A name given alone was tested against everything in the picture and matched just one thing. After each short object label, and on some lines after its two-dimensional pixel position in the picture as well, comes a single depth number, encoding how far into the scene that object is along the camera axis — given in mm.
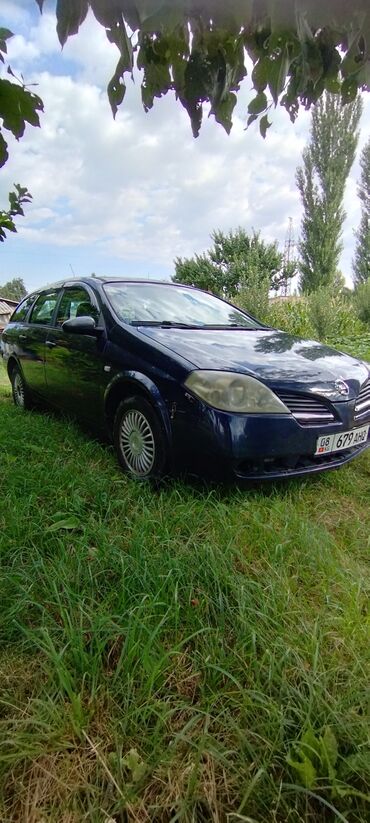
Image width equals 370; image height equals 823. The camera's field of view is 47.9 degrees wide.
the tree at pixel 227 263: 24094
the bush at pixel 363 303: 12570
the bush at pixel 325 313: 9750
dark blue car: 2051
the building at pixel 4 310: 37719
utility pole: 24811
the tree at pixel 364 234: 26672
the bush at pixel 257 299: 9695
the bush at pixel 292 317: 9523
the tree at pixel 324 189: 21953
